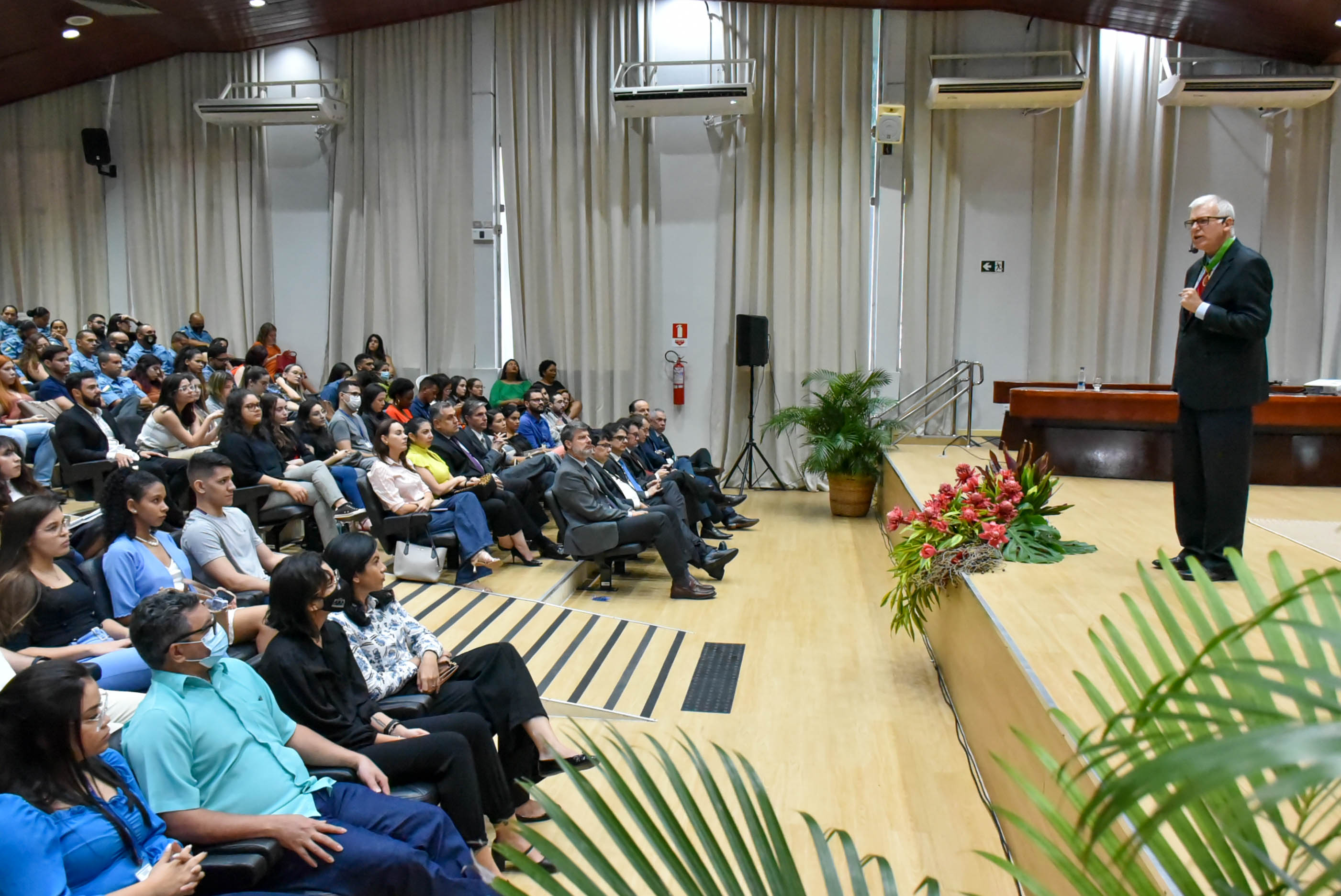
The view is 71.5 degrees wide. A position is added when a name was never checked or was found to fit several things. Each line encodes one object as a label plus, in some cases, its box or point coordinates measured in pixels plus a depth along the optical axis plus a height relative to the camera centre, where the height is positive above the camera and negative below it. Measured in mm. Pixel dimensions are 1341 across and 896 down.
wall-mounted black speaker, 9914 +2033
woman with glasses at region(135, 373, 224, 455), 5355 -488
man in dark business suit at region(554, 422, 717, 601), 5523 -1093
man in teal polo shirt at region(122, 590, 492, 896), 2045 -1031
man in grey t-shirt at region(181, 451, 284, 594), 3619 -762
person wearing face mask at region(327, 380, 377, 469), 6027 -606
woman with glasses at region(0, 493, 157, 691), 2797 -833
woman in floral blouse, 2920 -1083
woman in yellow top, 5566 -895
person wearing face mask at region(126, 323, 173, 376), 8477 -88
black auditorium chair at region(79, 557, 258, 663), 3135 -842
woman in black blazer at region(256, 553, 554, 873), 2518 -1010
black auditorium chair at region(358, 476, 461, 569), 5137 -1021
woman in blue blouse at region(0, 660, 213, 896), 1717 -868
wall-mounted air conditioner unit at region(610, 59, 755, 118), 8359 +2193
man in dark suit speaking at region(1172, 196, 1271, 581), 3115 -80
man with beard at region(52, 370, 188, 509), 5094 -528
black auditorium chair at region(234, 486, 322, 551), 4902 -978
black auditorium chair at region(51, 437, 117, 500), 5070 -743
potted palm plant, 8117 -856
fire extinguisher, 9672 -415
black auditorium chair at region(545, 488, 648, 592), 5637 -1290
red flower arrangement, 4020 -855
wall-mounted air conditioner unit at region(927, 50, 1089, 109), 8055 +2165
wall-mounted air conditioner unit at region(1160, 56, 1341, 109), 7984 +2153
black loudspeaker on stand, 8961 -25
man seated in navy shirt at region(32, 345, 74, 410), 5977 -255
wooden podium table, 6406 -656
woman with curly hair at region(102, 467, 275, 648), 3131 -725
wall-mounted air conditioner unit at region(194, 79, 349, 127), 9117 +2245
